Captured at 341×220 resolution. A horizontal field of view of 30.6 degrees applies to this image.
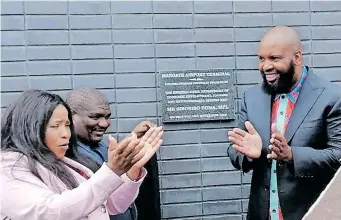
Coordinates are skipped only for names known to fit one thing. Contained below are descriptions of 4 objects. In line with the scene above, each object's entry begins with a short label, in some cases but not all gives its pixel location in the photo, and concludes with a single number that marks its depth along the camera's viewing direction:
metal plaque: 4.84
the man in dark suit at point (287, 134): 3.05
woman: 2.38
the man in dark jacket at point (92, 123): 3.49
